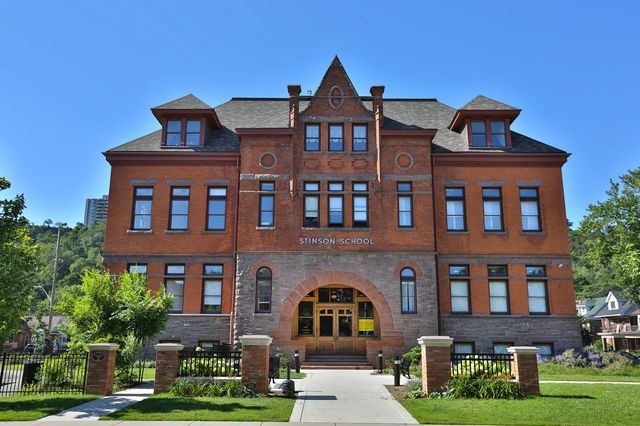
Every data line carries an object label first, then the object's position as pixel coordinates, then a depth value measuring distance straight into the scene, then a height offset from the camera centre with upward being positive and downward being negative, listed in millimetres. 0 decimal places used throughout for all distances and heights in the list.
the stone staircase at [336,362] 26172 -2059
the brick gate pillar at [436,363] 15656 -1204
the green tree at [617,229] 30870 +5884
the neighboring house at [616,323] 65869 -23
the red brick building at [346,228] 27500 +4863
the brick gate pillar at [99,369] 16359 -1544
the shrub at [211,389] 15406 -1986
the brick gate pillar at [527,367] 15383 -1279
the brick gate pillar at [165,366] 16078 -1388
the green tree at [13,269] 14086 +1289
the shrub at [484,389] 15016 -1868
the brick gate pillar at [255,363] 15750 -1258
